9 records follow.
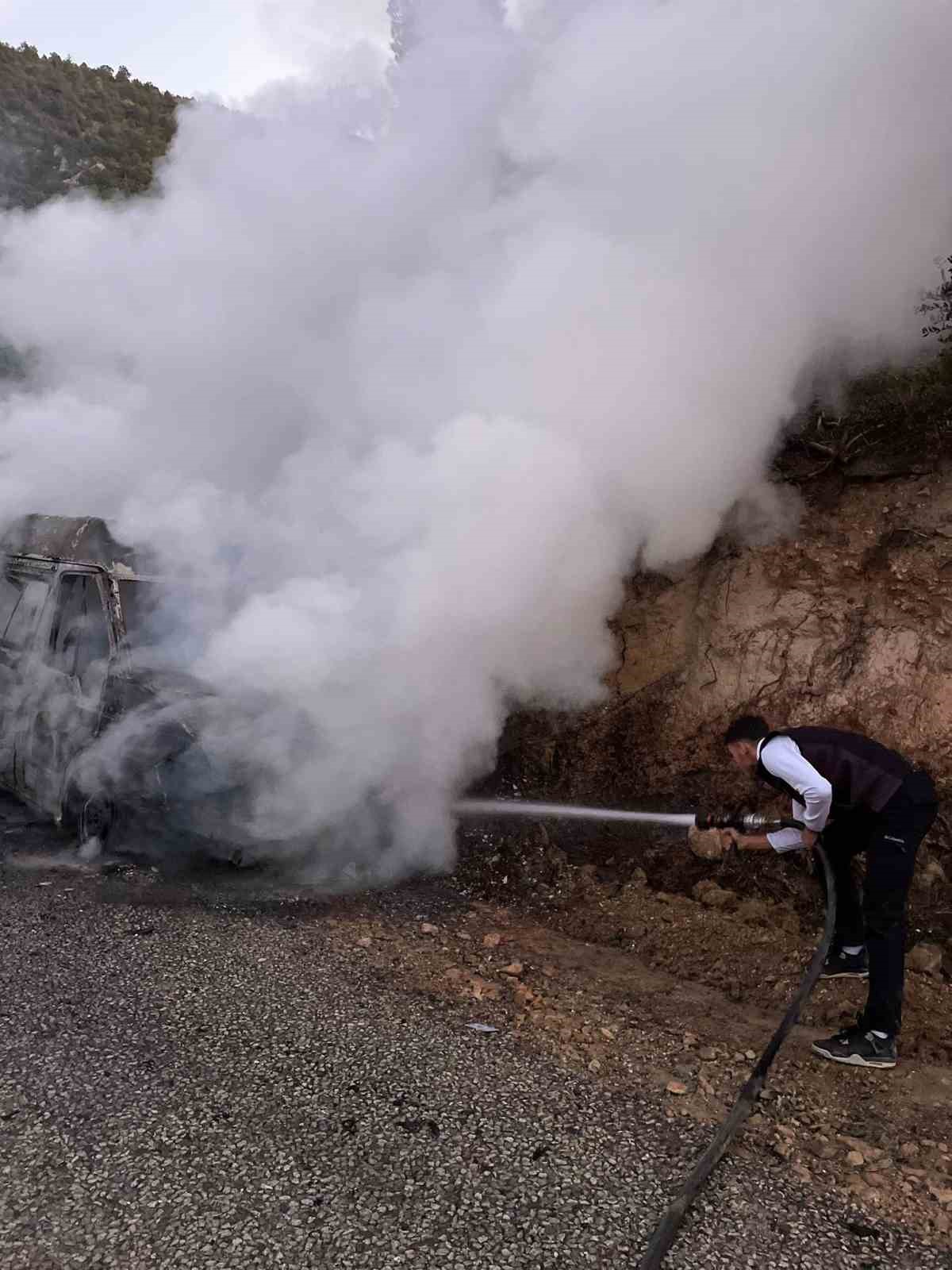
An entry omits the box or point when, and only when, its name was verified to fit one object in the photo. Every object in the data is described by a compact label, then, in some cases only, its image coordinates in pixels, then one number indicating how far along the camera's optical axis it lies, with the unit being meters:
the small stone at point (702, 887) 4.47
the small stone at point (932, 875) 4.21
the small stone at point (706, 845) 4.63
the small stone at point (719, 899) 4.38
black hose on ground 2.28
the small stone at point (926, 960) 3.80
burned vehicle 4.62
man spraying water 3.19
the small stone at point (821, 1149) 2.72
